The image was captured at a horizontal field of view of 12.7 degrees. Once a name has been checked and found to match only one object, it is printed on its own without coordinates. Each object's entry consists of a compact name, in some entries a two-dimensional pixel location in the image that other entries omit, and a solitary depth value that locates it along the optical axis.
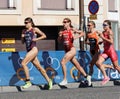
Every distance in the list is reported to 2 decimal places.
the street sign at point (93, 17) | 21.28
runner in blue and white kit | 13.95
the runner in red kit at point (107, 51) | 14.88
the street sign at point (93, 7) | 21.48
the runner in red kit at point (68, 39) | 14.55
